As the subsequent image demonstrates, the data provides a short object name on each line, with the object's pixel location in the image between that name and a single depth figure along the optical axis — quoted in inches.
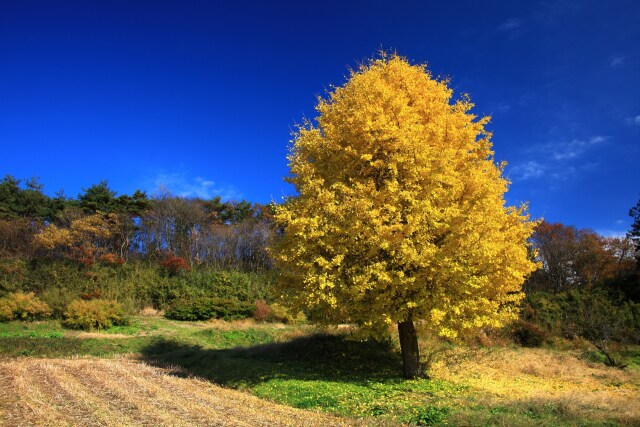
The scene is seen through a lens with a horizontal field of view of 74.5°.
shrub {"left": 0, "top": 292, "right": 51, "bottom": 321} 1020.5
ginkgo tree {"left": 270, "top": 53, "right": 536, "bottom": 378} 446.9
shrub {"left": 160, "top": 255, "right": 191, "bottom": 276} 1459.2
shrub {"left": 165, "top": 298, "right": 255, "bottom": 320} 1222.3
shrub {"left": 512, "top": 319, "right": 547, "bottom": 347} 991.6
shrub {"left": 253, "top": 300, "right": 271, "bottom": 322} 1206.3
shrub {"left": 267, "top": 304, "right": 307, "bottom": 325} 1184.2
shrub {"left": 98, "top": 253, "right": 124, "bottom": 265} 1416.1
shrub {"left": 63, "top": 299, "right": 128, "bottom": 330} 1011.9
